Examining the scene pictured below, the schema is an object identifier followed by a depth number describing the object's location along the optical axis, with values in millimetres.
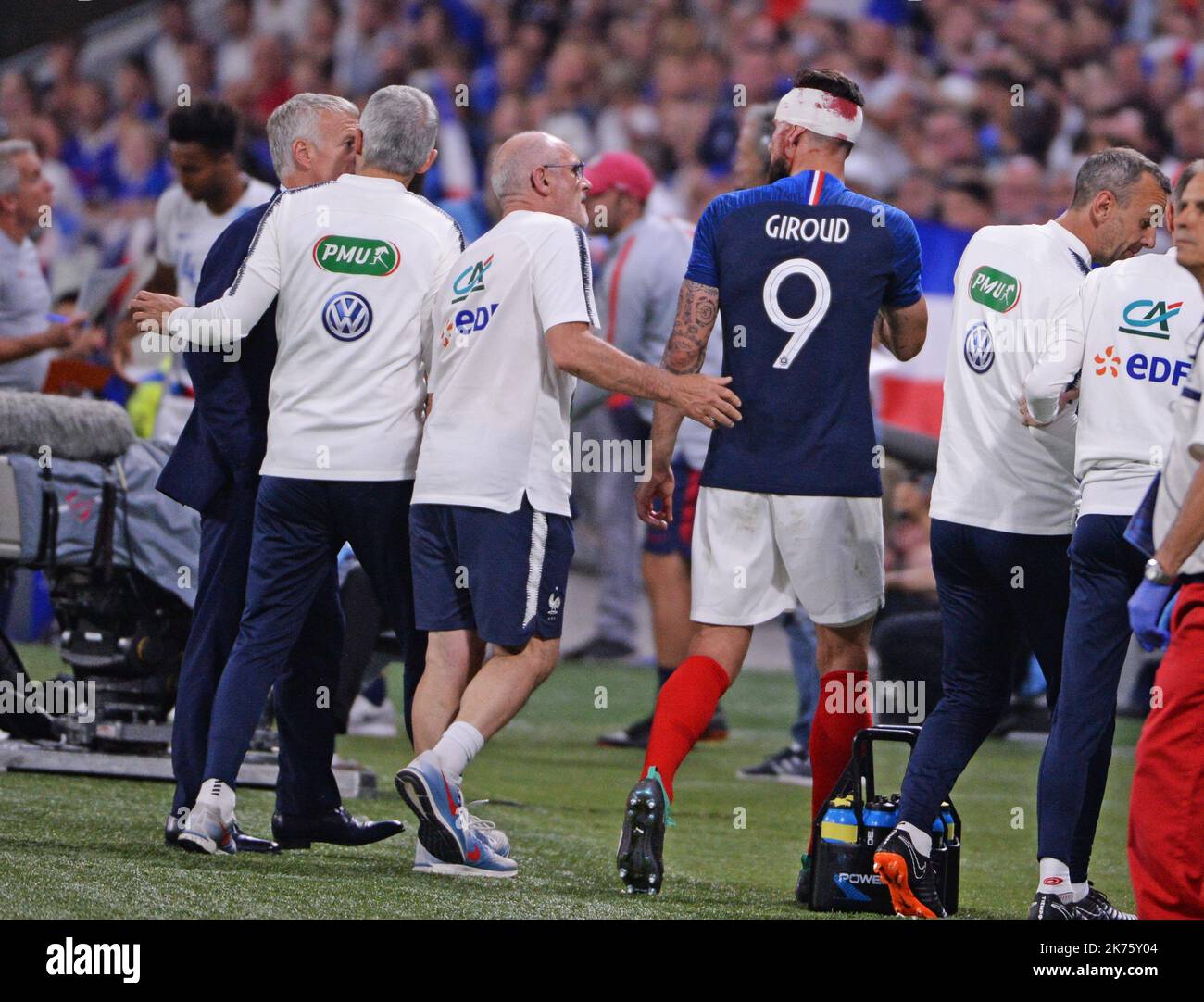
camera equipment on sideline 11914
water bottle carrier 9195
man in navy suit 10281
